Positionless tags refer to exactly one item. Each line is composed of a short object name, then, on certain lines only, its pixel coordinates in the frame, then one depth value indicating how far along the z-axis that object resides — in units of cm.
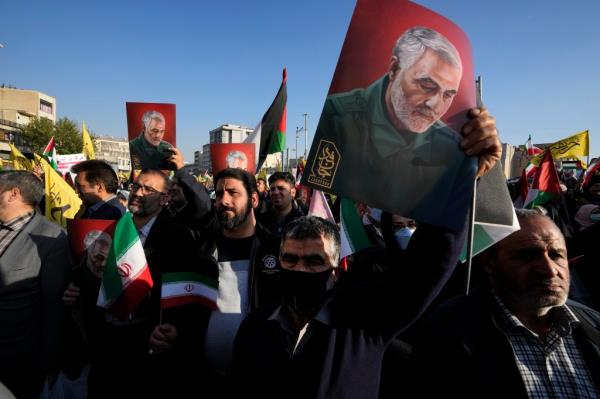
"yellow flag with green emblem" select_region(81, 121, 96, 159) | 809
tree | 4284
